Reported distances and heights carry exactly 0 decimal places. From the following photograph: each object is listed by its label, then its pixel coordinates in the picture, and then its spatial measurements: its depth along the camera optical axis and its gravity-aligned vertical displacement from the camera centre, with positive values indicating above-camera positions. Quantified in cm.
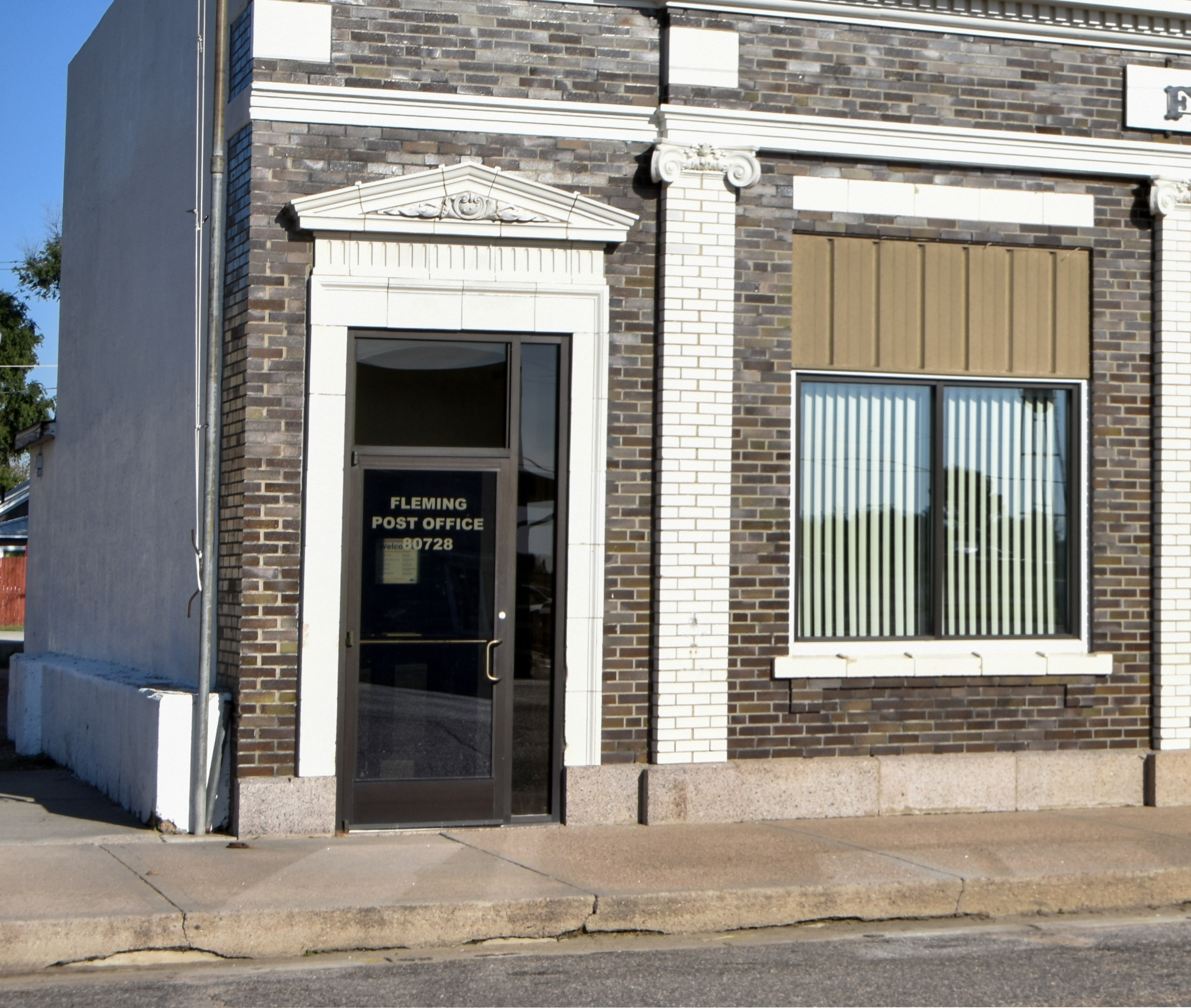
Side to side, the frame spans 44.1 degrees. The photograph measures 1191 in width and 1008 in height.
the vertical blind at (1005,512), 1026 +48
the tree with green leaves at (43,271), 5041 +1029
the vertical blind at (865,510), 1000 +48
